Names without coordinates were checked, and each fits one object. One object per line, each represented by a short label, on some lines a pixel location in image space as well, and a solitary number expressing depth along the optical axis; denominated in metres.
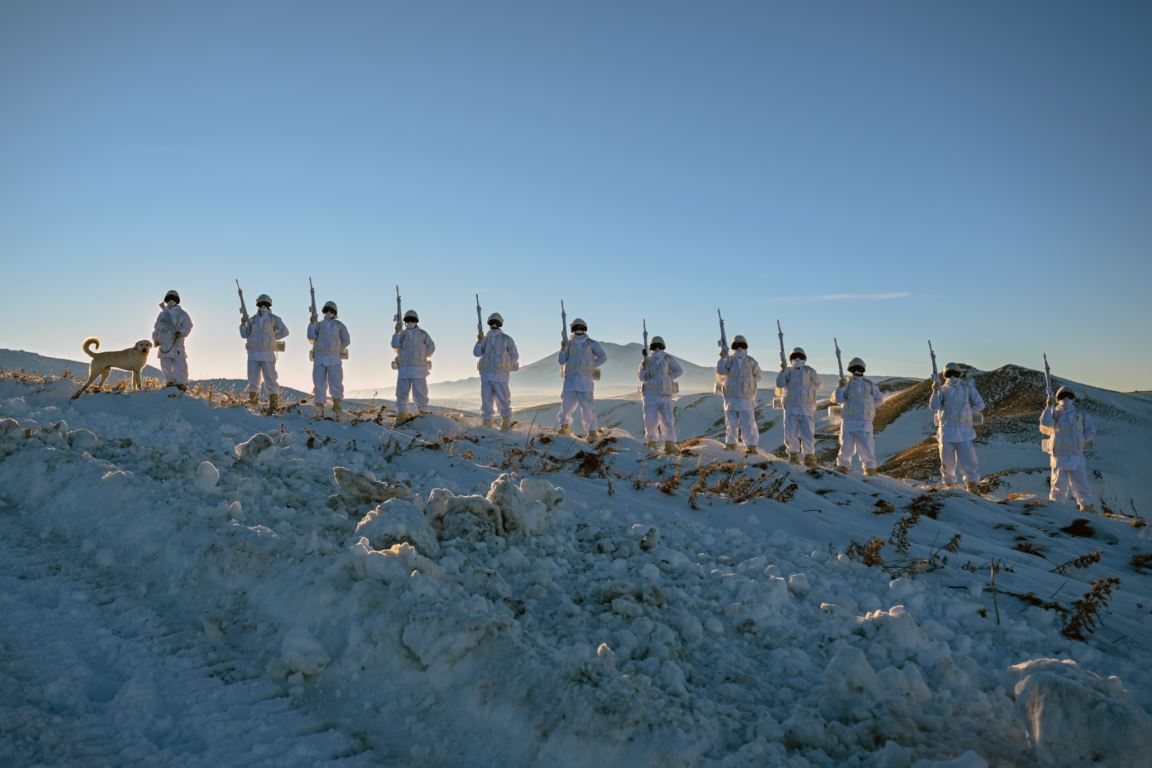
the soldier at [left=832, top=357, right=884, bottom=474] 14.26
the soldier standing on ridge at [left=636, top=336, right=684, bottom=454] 13.70
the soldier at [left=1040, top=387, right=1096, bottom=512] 14.02
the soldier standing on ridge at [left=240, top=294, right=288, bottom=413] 13.44
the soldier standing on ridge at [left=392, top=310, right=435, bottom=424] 13.98
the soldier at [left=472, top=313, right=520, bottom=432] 13.76
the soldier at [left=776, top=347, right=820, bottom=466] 14.73
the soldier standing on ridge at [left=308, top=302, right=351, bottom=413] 13.91
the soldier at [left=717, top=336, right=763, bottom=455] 14.62
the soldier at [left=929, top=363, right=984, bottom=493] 13.98
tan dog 10.91
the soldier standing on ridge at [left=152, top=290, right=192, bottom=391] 13.46
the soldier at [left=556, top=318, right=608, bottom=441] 13.86
